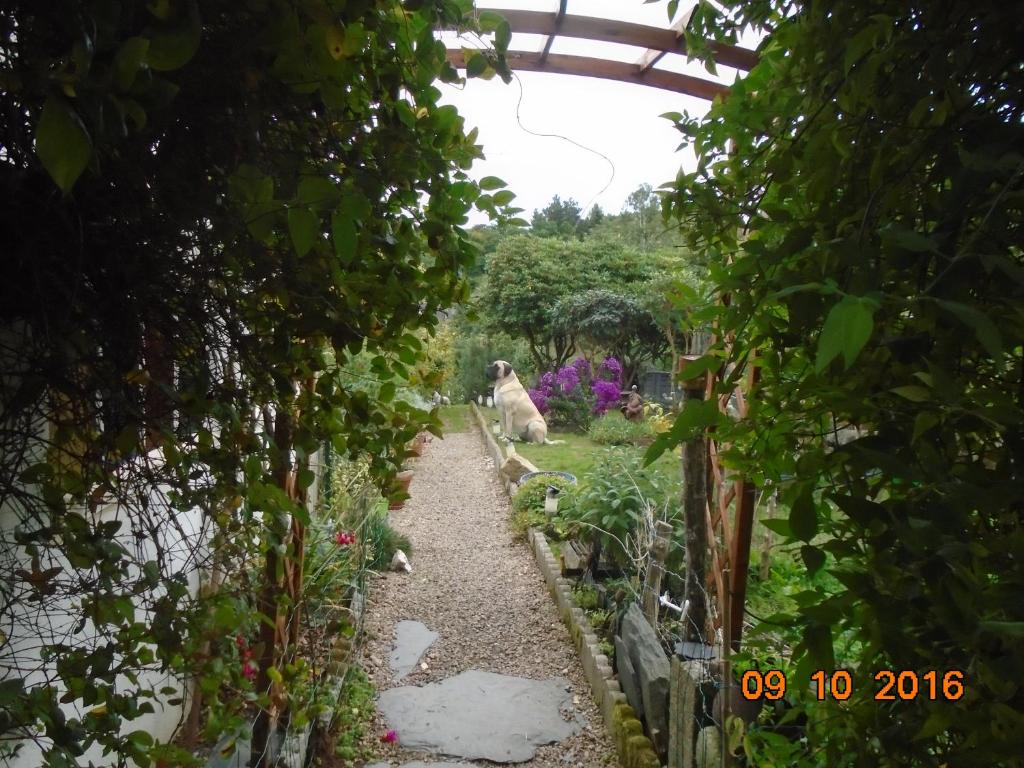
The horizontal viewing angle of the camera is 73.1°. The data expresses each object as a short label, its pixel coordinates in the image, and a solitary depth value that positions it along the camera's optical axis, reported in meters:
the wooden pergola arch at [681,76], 2.49
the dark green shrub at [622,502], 5.33
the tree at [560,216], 26.36
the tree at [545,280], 16.23
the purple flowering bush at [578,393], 14.35
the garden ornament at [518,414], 12.57
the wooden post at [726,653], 2.33
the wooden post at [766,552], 4.88
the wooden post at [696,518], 3.42
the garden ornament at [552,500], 7.50
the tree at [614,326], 15.27
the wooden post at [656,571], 4.18
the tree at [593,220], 28.48
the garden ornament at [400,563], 6.66
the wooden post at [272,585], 1.32
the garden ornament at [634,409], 13.12
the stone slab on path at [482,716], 3.88
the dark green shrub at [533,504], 7.31
